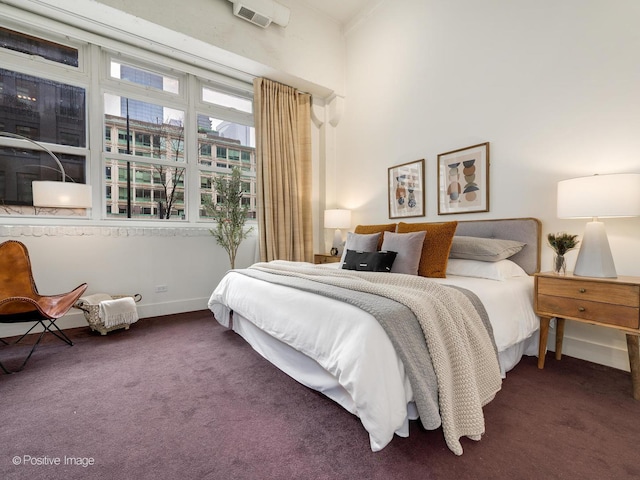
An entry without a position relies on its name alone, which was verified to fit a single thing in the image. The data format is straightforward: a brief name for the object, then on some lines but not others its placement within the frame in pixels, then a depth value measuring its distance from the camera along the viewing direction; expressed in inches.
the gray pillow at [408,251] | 95.7
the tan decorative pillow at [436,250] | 94.1
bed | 48.1
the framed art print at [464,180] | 110.7
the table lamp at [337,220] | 161.6
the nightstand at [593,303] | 65.4
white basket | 107.1
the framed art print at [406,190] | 133.1
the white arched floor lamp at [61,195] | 95.8
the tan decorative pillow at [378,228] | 126.9
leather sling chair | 85.7
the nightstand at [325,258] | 153.2
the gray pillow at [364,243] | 111.7
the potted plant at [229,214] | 143.3
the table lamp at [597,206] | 68.8
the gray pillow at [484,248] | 90.7
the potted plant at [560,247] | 77.8
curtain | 155.5
